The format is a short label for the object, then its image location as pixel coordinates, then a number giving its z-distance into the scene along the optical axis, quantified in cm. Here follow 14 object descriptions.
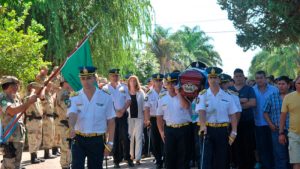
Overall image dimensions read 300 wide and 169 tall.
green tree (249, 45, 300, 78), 5859
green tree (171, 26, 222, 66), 7112
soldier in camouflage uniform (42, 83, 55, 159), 1528
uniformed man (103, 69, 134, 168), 1323
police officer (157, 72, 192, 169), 1010
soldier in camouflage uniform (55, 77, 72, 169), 1173
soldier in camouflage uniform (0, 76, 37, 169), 916
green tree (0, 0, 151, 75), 2244
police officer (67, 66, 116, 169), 837
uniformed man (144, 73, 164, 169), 1290
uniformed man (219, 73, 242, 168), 993
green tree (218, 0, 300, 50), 1830
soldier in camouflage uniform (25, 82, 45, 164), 1434
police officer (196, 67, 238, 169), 927
